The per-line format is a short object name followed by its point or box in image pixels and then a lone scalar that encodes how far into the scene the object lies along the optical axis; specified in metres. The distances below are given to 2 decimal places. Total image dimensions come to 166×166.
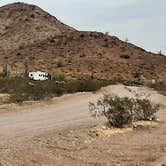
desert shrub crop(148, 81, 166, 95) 64.93
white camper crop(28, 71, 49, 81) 77.11
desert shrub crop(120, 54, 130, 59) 113.56
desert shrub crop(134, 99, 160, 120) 23.98
